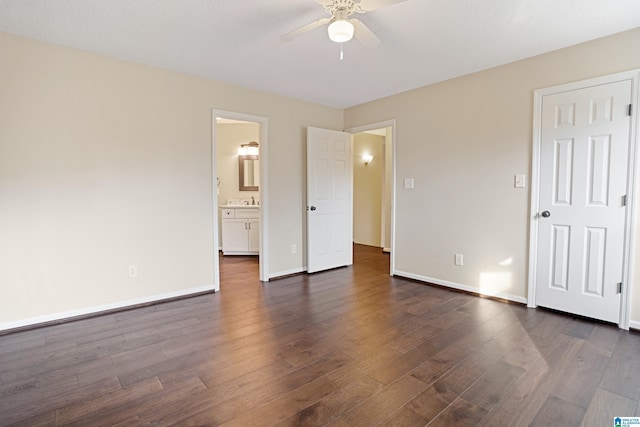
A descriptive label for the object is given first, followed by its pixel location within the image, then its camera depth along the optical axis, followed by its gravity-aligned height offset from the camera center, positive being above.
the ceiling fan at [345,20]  1.97 +1.13
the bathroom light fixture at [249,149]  6.47 +0.91
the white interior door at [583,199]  2.71 -0.05
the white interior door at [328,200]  4.61 -0.09
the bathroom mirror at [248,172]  6.56 +0.45
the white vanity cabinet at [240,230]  5.98 -0.67
